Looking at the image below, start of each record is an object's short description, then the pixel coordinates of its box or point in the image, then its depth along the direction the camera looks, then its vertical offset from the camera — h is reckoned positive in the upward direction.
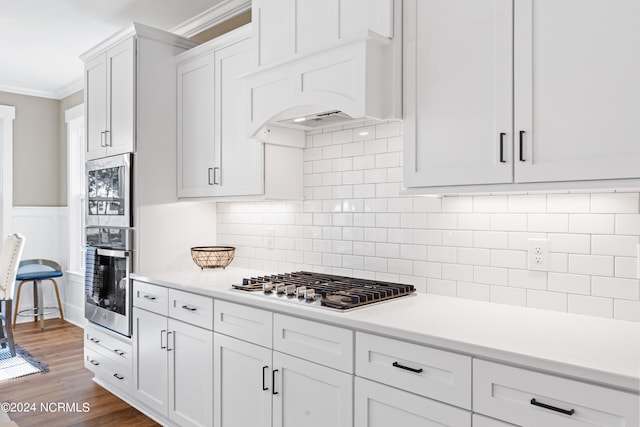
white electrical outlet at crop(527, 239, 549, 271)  1.94 -0.19
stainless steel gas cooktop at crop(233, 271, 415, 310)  1.98 -0.38
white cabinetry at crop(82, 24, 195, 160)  3.10 +0.86
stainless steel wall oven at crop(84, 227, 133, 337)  3.12 -0.49
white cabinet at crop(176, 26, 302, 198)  2.75 +0.44
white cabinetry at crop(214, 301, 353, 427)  1.89 -0.72
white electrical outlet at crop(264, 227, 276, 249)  3.13 -0.20
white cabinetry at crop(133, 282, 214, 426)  2.54 -0.86
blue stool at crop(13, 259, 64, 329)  5.02 -0.74
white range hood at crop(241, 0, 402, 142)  2.00 +0.58
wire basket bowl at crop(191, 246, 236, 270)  3.13 -0.32
